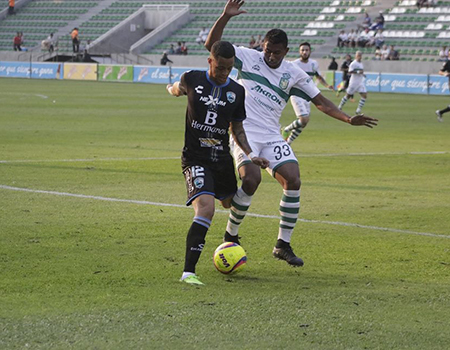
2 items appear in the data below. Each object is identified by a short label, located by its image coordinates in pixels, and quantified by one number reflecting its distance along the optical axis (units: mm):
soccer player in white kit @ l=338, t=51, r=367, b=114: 31141
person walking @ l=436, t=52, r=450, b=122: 27125
